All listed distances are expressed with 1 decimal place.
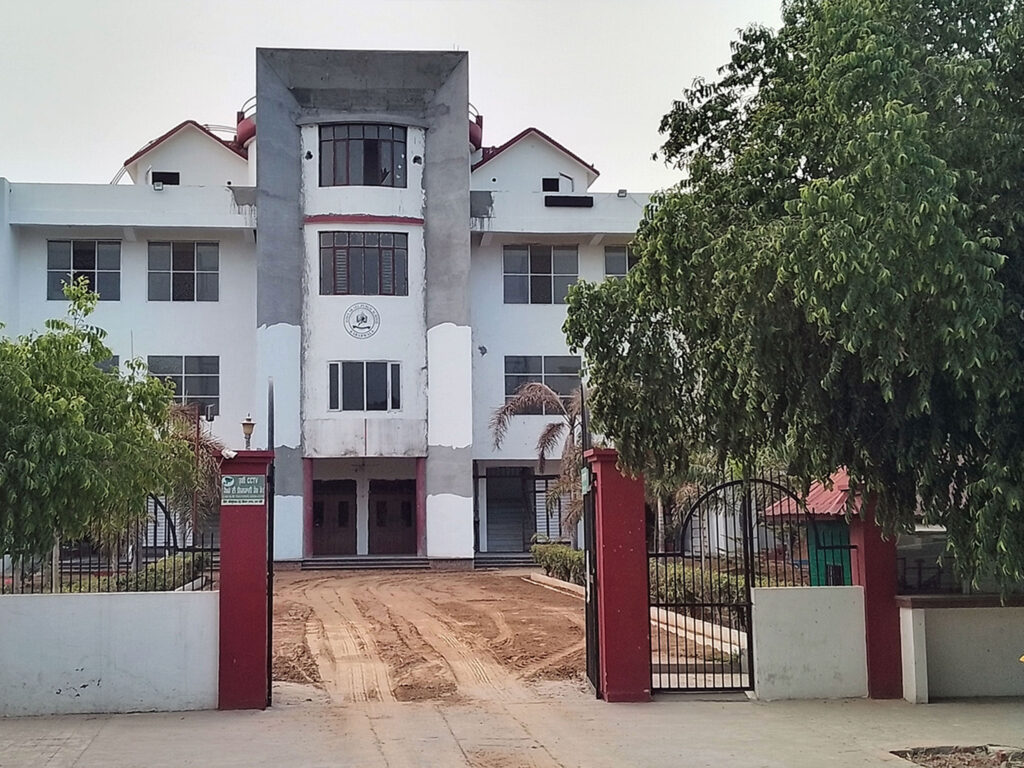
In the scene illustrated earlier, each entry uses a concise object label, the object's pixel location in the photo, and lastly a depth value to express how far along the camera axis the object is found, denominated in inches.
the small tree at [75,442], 408.2
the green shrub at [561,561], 1095.0
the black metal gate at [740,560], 467.5
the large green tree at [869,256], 325.1
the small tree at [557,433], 1147.3
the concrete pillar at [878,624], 462.9
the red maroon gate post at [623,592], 459.8
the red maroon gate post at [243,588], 443.8
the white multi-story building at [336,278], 1378.0
